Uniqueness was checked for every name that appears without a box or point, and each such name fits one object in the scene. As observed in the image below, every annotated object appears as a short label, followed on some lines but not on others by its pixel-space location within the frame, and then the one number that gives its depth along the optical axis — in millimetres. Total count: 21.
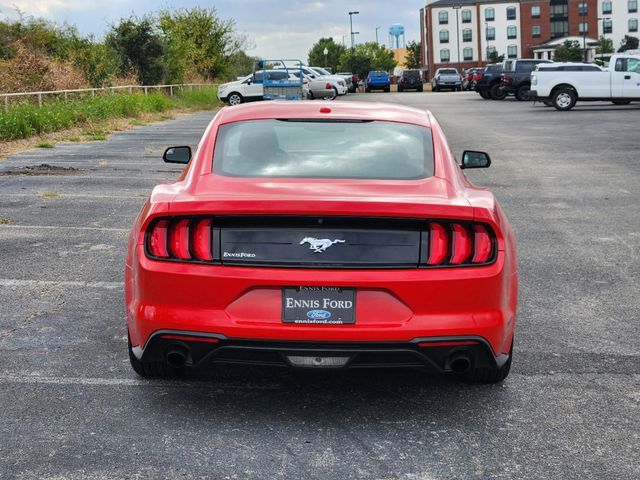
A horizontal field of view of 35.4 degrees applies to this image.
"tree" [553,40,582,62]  116000
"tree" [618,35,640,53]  134375
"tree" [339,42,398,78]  117188
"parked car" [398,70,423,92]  74812
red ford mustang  4371
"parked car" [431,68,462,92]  70375
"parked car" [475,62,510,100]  49094
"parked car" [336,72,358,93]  69356
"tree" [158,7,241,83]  59281
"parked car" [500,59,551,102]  45938
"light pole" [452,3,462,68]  148000
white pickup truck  35594
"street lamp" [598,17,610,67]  131250
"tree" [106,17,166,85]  46750
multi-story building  144125
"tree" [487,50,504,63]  139175
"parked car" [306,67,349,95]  53000
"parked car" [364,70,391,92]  73938
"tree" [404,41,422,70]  169750
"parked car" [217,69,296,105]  44375
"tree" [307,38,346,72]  149250
